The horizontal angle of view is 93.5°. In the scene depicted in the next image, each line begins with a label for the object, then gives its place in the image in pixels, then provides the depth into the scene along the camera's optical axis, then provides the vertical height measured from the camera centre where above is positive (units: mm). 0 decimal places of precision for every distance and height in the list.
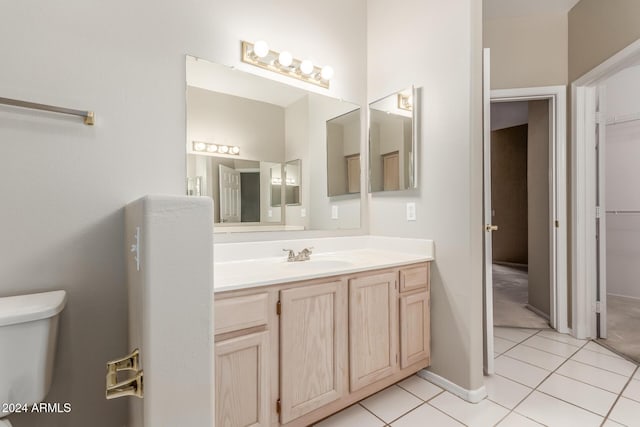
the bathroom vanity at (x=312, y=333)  1231 -593
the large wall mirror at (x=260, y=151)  1669 +383
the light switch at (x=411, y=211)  2064 +0
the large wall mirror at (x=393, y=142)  2064 +505
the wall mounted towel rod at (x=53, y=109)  1163 +430
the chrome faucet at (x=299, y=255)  1916 -282
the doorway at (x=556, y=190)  2684 +180
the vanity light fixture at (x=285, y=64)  1789 +948
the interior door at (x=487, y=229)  1873 -121
